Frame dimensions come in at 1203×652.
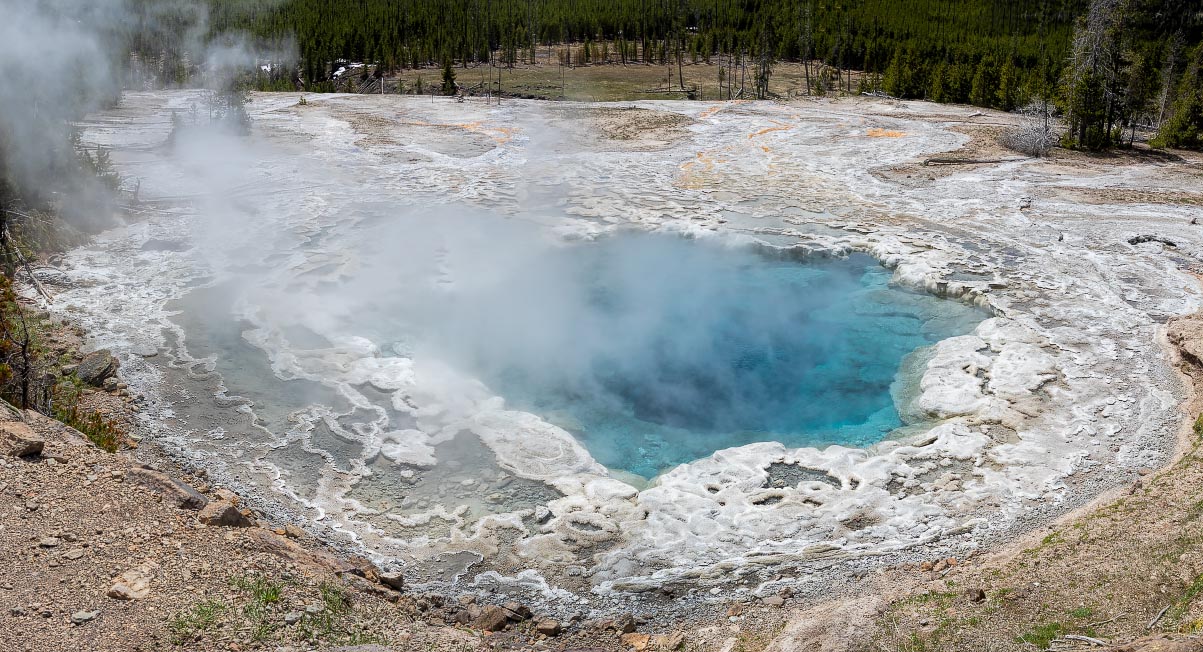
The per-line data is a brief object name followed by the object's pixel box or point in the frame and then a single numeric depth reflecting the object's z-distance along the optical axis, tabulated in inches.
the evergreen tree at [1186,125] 964.6
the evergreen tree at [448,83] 1639.5
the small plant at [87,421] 318.7
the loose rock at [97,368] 398.6
